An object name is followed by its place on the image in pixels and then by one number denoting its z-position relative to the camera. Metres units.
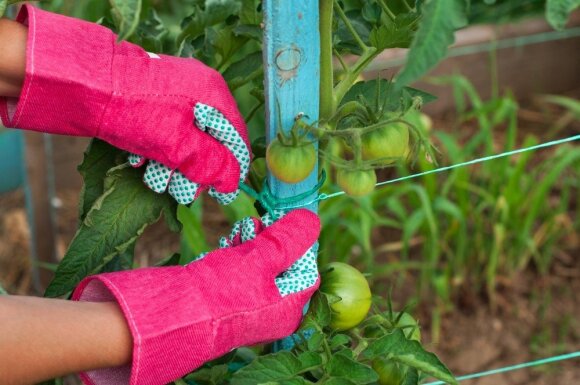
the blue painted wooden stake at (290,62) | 1.27
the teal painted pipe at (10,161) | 2.60
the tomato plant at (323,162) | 1.30
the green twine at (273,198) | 1.37
